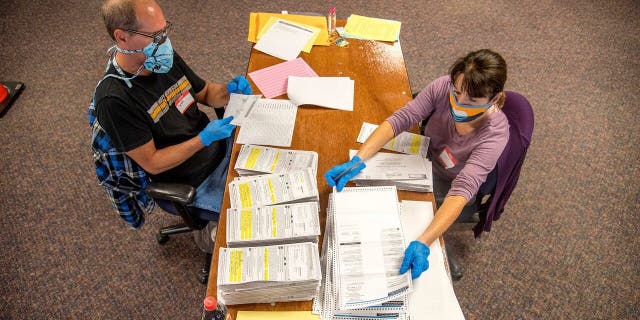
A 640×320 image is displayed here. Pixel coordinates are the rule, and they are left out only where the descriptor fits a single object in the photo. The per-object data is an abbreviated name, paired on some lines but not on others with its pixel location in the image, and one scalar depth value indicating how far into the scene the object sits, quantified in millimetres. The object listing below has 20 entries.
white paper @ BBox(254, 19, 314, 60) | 1835
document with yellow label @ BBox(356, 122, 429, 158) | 1487
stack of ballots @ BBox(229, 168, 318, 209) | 1213
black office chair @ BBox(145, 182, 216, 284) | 1370
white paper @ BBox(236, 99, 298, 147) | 1470
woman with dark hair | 1217
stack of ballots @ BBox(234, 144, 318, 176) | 1358
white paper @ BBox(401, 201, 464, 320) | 1087
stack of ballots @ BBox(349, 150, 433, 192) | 1350
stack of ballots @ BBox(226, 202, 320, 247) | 1115
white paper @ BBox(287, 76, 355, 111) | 1604
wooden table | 1314
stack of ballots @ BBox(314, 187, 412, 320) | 1034
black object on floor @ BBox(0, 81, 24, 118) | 2568
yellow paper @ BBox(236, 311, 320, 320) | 1062
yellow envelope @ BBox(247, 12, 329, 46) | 1904
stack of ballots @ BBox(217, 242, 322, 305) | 1023
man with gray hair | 1267
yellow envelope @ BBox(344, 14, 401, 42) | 1911
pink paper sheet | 1673
